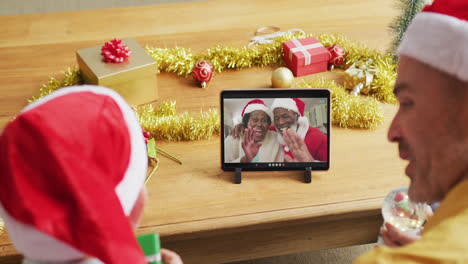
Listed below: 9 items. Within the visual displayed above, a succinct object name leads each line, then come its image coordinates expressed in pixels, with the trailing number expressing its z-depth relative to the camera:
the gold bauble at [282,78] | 1.35
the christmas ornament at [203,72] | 1.36
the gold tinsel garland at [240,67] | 1.21
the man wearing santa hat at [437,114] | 0.65
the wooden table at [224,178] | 1.02
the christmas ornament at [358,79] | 1.34
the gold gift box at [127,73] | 1.24
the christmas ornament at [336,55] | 1.45
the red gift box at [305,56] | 1.41
